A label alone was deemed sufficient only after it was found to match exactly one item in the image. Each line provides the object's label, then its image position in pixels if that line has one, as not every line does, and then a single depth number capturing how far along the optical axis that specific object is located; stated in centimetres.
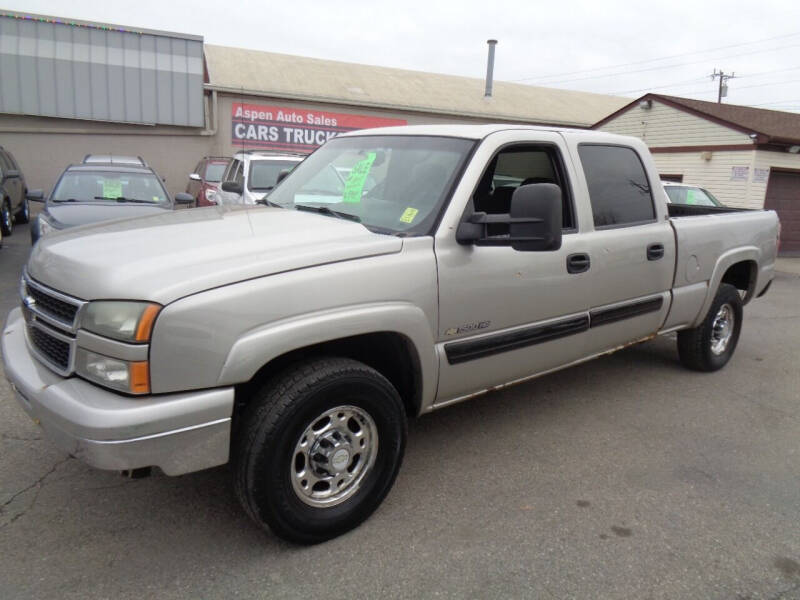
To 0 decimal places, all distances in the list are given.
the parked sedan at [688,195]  1192
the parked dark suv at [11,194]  1149
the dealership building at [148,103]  1591
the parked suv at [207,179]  1127
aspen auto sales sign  1825
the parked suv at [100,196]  734
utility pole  5003
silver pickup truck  235
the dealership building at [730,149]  1545
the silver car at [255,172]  895
